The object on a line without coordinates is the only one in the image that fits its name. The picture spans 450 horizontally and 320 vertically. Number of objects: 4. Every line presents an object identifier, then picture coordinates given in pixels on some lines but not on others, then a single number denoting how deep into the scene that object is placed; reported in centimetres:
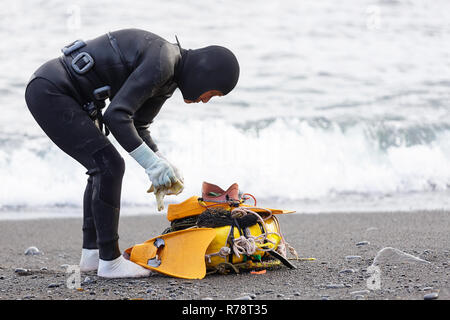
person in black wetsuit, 741
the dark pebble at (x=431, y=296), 595
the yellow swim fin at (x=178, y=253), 758
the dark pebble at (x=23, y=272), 878
